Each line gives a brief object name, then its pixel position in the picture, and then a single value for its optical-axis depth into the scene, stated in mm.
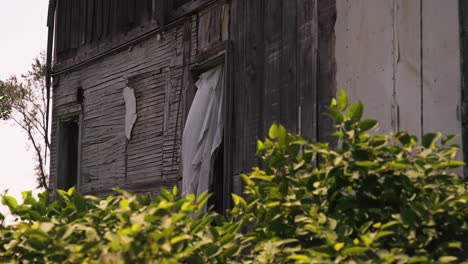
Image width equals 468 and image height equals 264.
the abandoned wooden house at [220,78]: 10109
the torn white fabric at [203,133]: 15687
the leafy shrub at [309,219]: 5582
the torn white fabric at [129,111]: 19172
